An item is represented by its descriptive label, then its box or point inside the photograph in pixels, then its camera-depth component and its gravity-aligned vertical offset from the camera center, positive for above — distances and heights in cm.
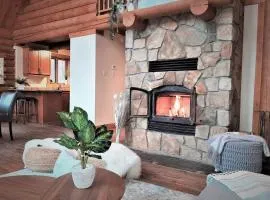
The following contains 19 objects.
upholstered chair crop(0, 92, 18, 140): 473 -32
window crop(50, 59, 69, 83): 958 +81
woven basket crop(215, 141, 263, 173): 290 -74
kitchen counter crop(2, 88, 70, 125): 696 -31
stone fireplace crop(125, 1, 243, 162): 364 +19
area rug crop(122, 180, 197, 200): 233 -99
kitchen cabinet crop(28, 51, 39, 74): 785 +92
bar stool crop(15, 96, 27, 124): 720 -53
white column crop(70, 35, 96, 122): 569 +45
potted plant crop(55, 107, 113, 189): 136 -28
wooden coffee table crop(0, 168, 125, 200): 130 -55
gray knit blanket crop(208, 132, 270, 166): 297 -58
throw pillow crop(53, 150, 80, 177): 215 -64
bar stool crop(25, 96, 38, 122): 713 -48
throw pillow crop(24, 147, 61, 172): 249 -68
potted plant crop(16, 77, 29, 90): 734 +26
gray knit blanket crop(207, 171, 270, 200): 119 -49
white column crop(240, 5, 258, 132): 395 +45
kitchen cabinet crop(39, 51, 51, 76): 809 +95
